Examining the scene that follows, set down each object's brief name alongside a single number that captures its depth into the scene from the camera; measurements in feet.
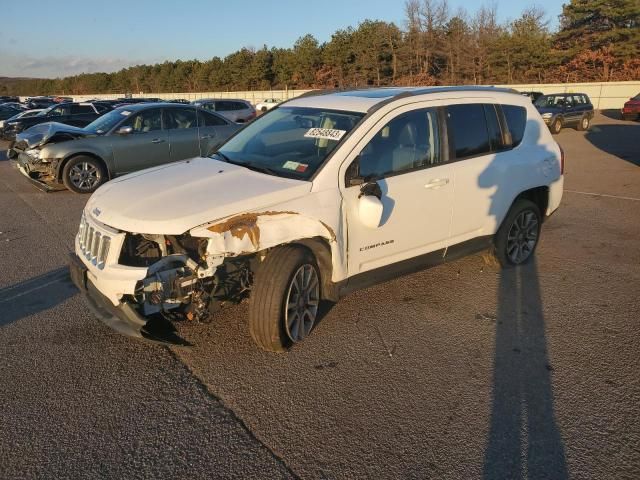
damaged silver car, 31.17
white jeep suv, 10.91
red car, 86.28
